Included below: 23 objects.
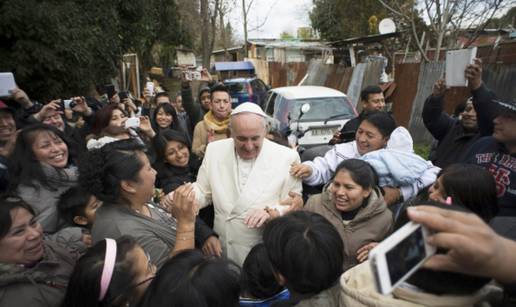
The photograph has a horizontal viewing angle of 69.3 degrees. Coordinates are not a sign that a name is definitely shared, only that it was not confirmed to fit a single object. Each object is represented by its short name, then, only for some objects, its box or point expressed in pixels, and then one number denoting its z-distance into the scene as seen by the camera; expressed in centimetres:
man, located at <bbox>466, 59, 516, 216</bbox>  244
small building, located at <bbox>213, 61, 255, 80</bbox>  2334
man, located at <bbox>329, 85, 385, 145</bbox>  417
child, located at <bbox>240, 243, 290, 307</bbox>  172
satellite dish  1277
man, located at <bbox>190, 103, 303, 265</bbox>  234
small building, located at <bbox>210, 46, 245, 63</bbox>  3691
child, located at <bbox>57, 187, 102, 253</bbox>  244
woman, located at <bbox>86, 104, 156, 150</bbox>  386
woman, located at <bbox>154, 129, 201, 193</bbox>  330
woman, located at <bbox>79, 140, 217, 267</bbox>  194
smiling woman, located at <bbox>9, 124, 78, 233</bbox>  244
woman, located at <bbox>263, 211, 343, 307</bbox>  143
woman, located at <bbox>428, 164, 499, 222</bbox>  180
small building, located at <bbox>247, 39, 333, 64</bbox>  2711
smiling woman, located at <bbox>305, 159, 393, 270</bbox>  212
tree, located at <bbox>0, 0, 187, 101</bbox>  679
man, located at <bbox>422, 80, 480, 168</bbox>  353
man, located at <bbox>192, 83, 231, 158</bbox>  442
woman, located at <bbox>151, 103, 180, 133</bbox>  480
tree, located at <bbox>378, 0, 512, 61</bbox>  977
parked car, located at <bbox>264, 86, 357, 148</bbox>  727
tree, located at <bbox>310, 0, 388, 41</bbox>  2034
